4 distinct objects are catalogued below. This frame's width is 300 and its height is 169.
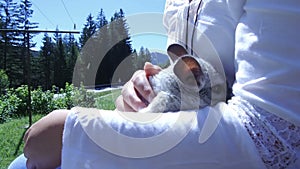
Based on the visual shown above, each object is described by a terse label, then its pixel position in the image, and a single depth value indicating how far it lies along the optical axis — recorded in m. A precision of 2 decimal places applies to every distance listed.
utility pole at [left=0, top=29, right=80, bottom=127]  3.81
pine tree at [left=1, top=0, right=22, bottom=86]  16.22
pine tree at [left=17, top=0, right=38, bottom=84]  17.19
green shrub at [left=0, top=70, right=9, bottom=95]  11.28
